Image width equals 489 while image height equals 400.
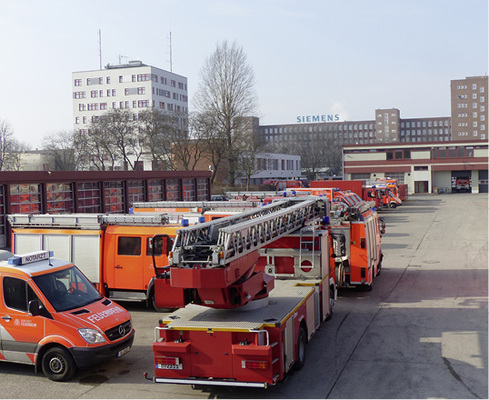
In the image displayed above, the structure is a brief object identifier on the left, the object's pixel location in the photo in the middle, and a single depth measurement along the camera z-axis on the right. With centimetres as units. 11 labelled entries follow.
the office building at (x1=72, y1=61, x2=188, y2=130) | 9469
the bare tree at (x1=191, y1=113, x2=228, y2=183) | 5322
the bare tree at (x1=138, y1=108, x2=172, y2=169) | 5244
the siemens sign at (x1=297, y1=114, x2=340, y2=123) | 17475
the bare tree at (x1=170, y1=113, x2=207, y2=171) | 5284
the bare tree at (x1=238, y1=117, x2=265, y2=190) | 5406
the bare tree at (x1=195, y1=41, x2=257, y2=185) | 5419
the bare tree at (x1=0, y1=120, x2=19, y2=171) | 6589
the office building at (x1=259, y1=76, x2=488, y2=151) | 18238
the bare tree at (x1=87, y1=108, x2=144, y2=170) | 5966
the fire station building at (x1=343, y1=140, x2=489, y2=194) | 7400
